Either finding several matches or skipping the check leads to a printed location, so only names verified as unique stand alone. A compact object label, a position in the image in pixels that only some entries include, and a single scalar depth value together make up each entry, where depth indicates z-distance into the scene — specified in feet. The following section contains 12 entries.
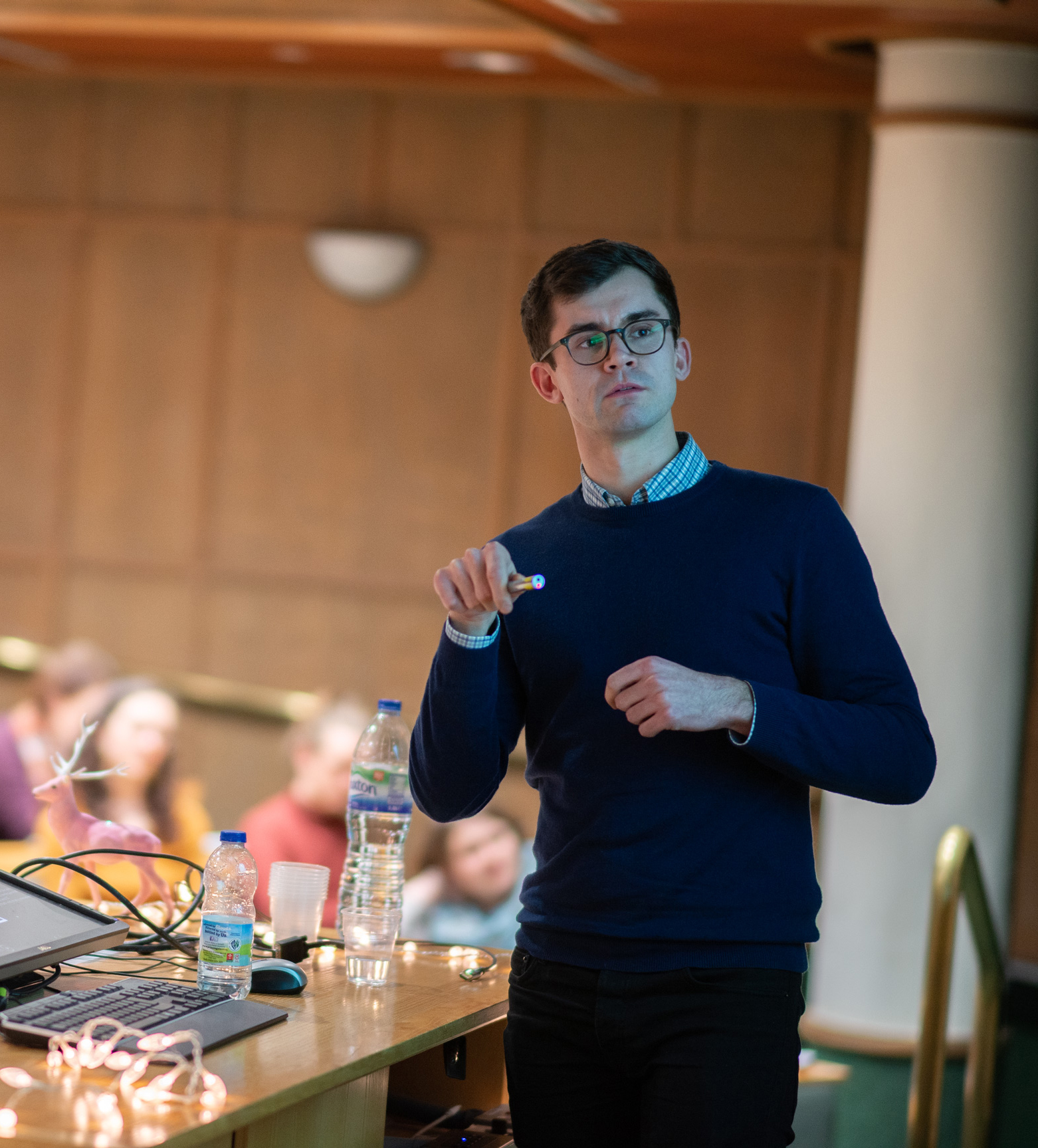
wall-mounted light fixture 37.27
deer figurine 14.32
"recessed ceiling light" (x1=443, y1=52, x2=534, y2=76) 34.09
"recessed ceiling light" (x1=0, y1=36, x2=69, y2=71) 37.40
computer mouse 11.94
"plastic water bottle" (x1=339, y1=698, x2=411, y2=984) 14.89
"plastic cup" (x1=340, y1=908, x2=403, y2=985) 13.58
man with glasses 10.58
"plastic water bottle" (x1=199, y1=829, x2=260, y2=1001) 11.60
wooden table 8.84
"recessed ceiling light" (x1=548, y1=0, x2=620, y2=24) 28.86
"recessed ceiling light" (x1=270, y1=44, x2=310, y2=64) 35.24
